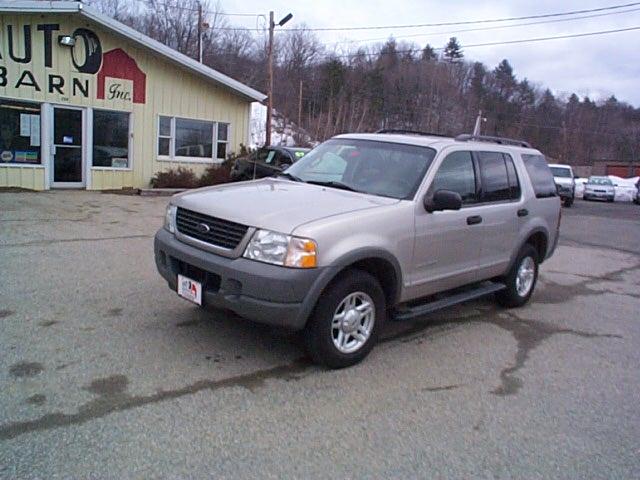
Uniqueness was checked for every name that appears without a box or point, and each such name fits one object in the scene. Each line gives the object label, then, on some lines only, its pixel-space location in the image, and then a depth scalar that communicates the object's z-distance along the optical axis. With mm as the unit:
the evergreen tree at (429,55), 56656
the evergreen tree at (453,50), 76812
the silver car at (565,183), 24797
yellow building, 13602
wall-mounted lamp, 14016
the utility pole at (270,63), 22078
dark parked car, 15120
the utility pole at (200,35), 27772
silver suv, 3936
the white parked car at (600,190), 31672
